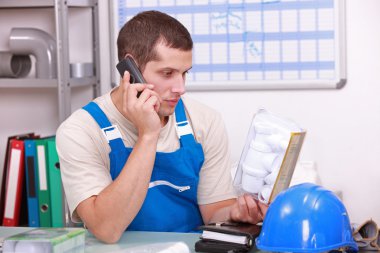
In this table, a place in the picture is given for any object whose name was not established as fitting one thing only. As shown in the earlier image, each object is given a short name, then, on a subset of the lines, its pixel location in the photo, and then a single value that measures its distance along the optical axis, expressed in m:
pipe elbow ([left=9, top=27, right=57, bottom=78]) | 3.84
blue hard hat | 2.53
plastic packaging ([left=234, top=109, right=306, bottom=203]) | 2.71
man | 2.92
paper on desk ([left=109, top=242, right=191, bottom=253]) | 2.56
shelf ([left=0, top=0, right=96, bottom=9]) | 3.88
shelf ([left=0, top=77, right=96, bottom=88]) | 3.79
